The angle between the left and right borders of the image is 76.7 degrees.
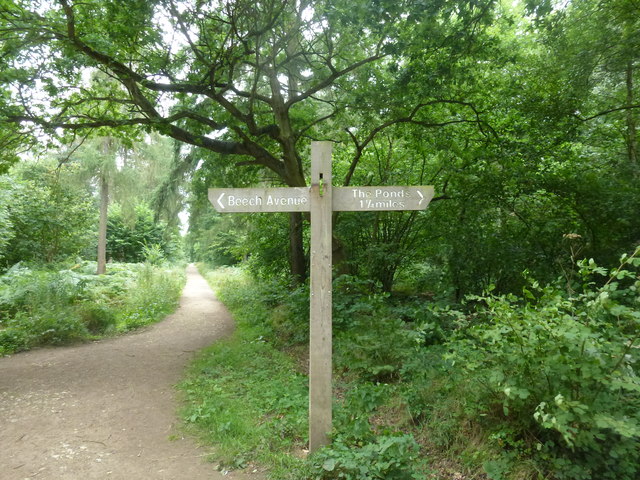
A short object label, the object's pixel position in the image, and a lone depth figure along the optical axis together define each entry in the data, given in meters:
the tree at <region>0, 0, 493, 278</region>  6.14
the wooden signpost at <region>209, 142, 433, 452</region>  3.45
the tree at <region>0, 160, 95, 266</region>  17.05
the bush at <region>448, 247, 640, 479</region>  2.46
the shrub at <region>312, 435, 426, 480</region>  2.87
